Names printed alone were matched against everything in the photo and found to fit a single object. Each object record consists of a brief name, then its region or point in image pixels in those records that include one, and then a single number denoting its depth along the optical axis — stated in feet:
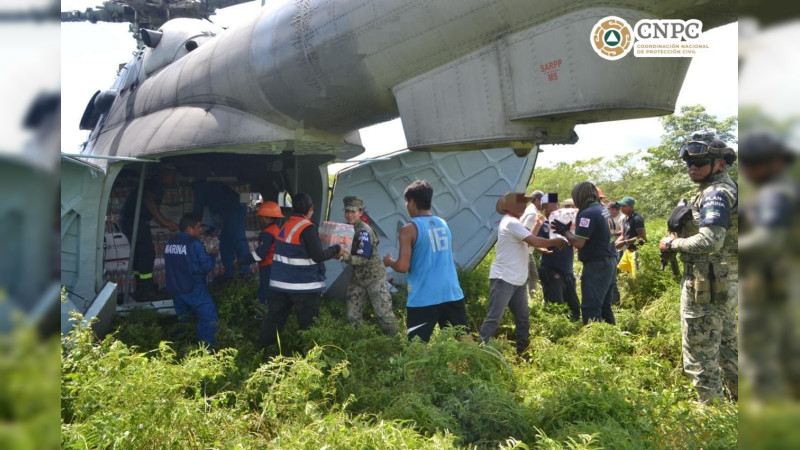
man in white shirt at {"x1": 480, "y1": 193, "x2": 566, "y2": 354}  16.56
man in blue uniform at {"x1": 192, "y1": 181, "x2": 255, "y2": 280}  24.50
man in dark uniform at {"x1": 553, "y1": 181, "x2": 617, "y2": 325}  17.67
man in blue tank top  15.71
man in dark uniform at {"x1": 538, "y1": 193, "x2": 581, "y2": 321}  20.92
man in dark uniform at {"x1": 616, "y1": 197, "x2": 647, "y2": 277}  25.33
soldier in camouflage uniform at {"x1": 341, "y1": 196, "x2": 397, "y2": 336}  17.38
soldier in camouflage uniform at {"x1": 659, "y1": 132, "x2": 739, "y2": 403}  12.09
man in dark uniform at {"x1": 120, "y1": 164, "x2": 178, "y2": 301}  22.85
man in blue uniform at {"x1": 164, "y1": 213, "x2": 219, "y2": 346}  17.66
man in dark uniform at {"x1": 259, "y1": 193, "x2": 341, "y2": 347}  16.49
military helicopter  12.02
